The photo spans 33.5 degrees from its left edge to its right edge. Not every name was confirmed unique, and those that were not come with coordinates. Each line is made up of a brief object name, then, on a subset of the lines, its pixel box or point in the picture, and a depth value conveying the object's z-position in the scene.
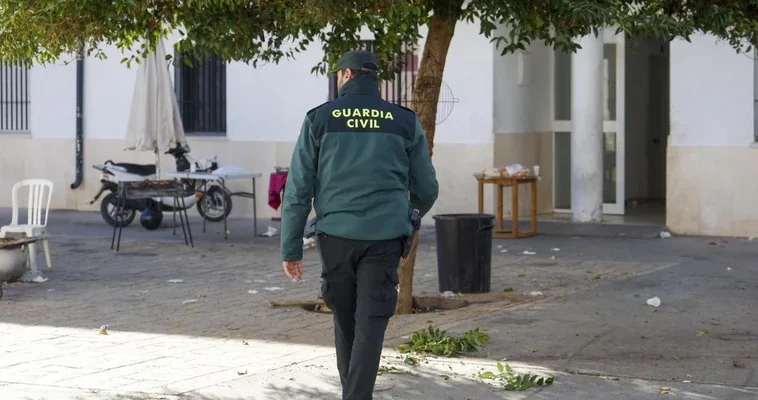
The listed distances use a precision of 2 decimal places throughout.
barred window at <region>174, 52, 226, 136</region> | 19.17
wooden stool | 15.64
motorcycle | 17.19
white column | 16.94
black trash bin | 11.04
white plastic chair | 12.60
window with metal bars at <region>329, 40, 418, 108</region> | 17.44
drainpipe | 19.84
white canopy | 16.94
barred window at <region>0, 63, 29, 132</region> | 20.80
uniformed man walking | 6.02
